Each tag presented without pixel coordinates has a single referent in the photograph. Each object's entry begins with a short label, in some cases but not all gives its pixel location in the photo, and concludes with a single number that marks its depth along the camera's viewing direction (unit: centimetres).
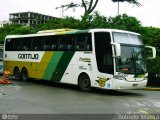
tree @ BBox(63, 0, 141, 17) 4034
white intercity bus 1938
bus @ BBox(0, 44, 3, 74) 3259
